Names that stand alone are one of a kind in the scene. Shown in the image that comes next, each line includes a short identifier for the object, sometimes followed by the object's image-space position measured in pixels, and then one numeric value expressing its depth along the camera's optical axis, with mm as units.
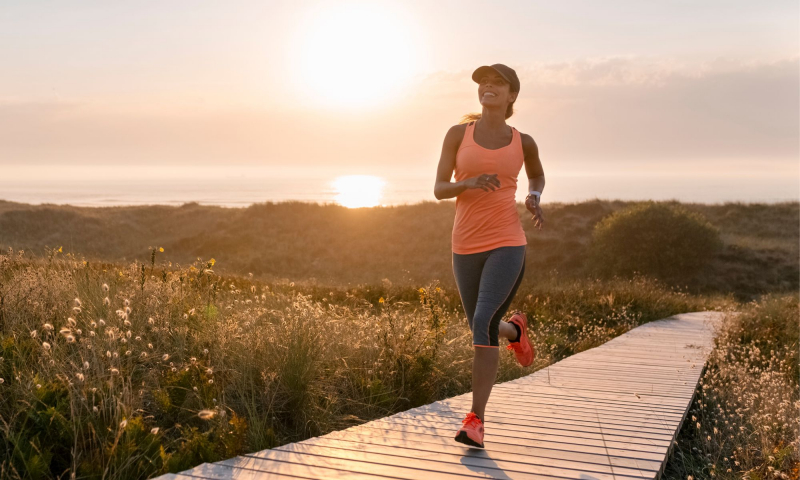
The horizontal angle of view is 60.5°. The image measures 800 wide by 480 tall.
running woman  4500
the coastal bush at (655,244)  26625
